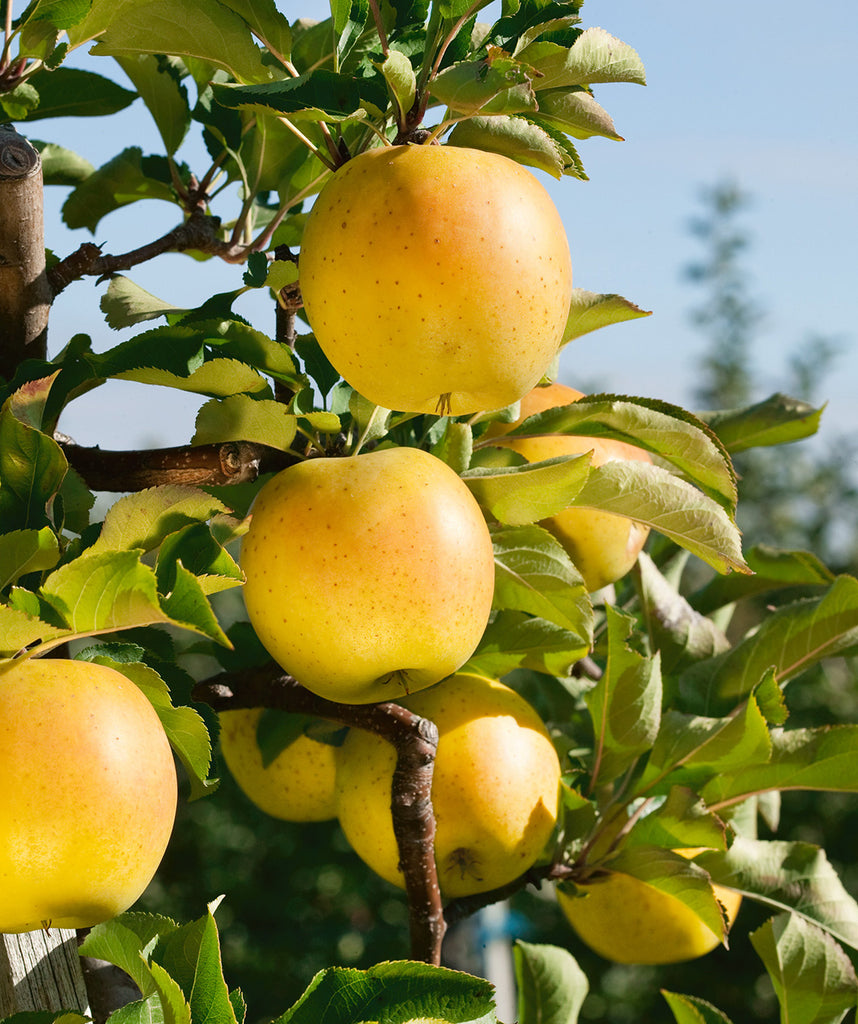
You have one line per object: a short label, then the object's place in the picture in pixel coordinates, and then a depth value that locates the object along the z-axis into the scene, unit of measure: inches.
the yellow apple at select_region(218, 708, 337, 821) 51.3
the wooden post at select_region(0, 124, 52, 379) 47.2
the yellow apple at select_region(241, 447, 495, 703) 46.2
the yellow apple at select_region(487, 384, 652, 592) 51.4
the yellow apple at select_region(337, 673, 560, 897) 49.3
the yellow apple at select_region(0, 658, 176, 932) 43.7
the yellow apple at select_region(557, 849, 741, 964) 52.2
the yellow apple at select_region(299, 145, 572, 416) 45.2
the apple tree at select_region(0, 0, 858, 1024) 44.9
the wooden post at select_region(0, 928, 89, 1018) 47.8
